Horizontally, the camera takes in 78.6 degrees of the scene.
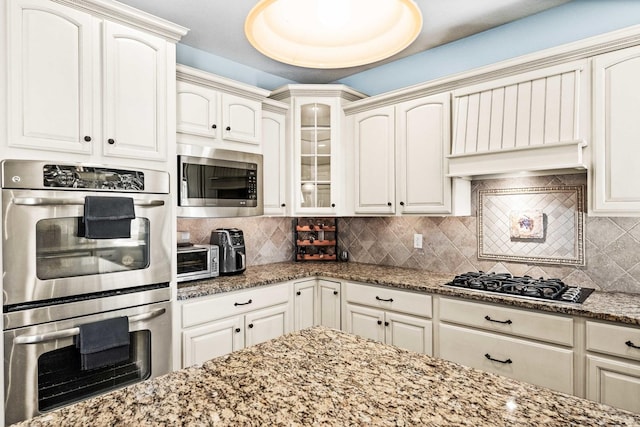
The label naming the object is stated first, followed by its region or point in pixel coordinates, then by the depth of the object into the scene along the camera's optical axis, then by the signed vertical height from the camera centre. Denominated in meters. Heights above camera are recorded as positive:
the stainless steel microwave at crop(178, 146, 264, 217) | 2.50 +0.20
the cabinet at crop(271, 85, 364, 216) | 3.24 +0.53
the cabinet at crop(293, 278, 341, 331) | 2.96 -0.70
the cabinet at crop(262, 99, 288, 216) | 3.15 +0.46
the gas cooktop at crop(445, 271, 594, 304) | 2.10 -0.43
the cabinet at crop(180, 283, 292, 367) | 2.34 -0.71
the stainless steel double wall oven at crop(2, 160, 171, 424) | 1.70 -0.32
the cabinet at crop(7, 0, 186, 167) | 1.74 +0.64
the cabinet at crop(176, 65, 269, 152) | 2.53 +0.71
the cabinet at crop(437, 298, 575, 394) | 1.97 -0.71
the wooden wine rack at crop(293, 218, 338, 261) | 3.58 -0.27
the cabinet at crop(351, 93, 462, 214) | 2.73 +0.41
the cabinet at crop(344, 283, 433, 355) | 2.51 -0.71
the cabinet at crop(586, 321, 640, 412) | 1.76 -0.71
